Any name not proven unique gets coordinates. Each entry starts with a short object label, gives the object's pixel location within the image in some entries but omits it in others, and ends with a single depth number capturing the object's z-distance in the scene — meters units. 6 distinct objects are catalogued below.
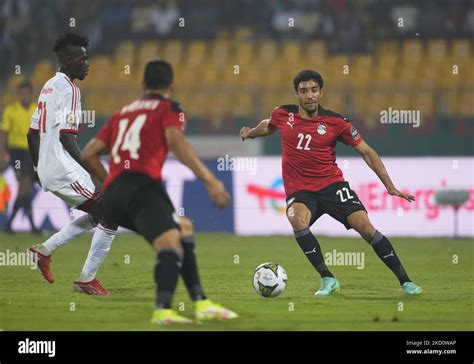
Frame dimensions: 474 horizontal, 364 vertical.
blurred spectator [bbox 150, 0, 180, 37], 24.78
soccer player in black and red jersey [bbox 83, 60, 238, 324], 7.79
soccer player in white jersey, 10.25
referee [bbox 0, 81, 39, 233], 17.53
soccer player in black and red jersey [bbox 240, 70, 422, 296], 10.45
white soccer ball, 9.95
